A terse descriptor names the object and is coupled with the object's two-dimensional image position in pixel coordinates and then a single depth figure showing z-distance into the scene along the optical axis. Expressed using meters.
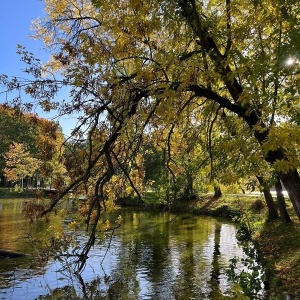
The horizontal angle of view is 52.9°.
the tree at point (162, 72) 3.91
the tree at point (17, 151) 37.47
